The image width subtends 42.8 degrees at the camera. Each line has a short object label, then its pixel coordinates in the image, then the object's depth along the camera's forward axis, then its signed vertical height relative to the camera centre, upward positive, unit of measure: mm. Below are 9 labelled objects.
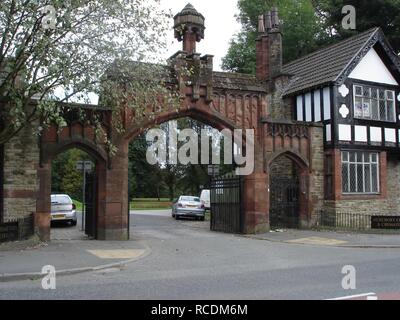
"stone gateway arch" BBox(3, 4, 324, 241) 17766 +2104
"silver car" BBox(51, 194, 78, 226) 25562 -721
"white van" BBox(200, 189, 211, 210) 39281 -217
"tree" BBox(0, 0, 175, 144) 13031 +3937
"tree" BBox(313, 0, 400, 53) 34750 +12369
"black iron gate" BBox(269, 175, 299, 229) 24031 -477
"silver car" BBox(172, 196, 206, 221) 32719 -879
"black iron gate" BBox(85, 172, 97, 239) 19516 -417
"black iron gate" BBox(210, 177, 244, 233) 22328 -494
